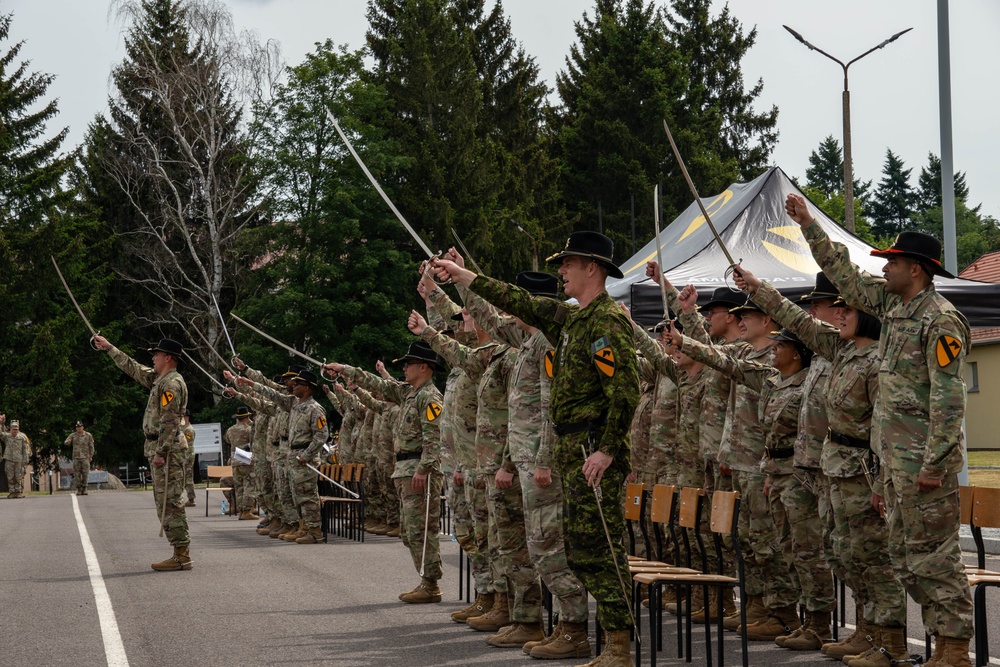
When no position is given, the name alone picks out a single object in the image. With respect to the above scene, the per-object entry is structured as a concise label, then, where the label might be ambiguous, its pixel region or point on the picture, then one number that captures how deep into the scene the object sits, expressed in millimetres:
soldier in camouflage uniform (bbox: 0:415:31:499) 38812
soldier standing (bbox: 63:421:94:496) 40594
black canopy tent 14609
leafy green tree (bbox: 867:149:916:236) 105812
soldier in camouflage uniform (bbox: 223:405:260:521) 25730
